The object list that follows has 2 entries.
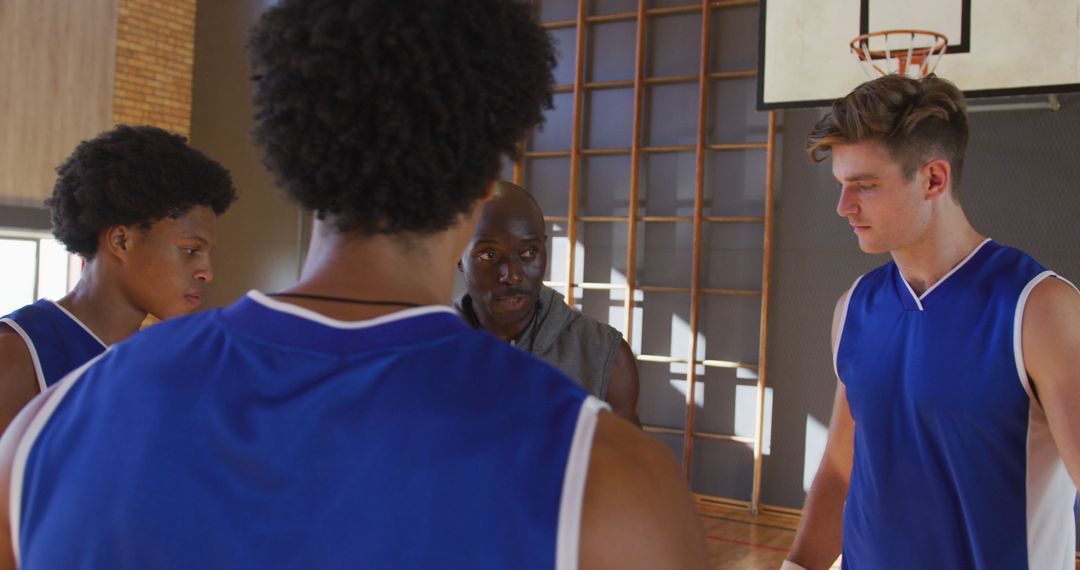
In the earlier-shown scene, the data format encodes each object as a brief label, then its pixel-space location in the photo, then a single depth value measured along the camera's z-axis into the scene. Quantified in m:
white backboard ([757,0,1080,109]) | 4.27
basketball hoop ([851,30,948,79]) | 4.51
